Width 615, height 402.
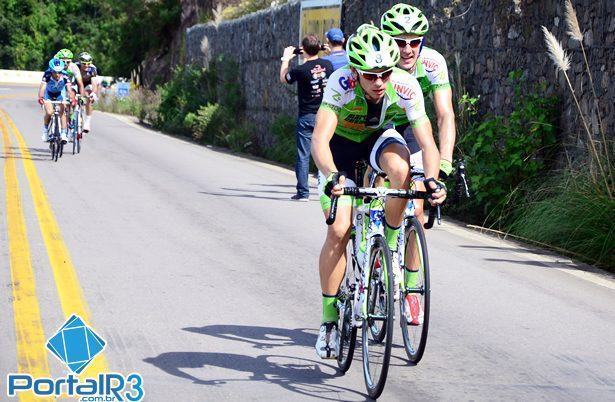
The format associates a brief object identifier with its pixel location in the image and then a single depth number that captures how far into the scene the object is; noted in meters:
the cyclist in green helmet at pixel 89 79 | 23.33
